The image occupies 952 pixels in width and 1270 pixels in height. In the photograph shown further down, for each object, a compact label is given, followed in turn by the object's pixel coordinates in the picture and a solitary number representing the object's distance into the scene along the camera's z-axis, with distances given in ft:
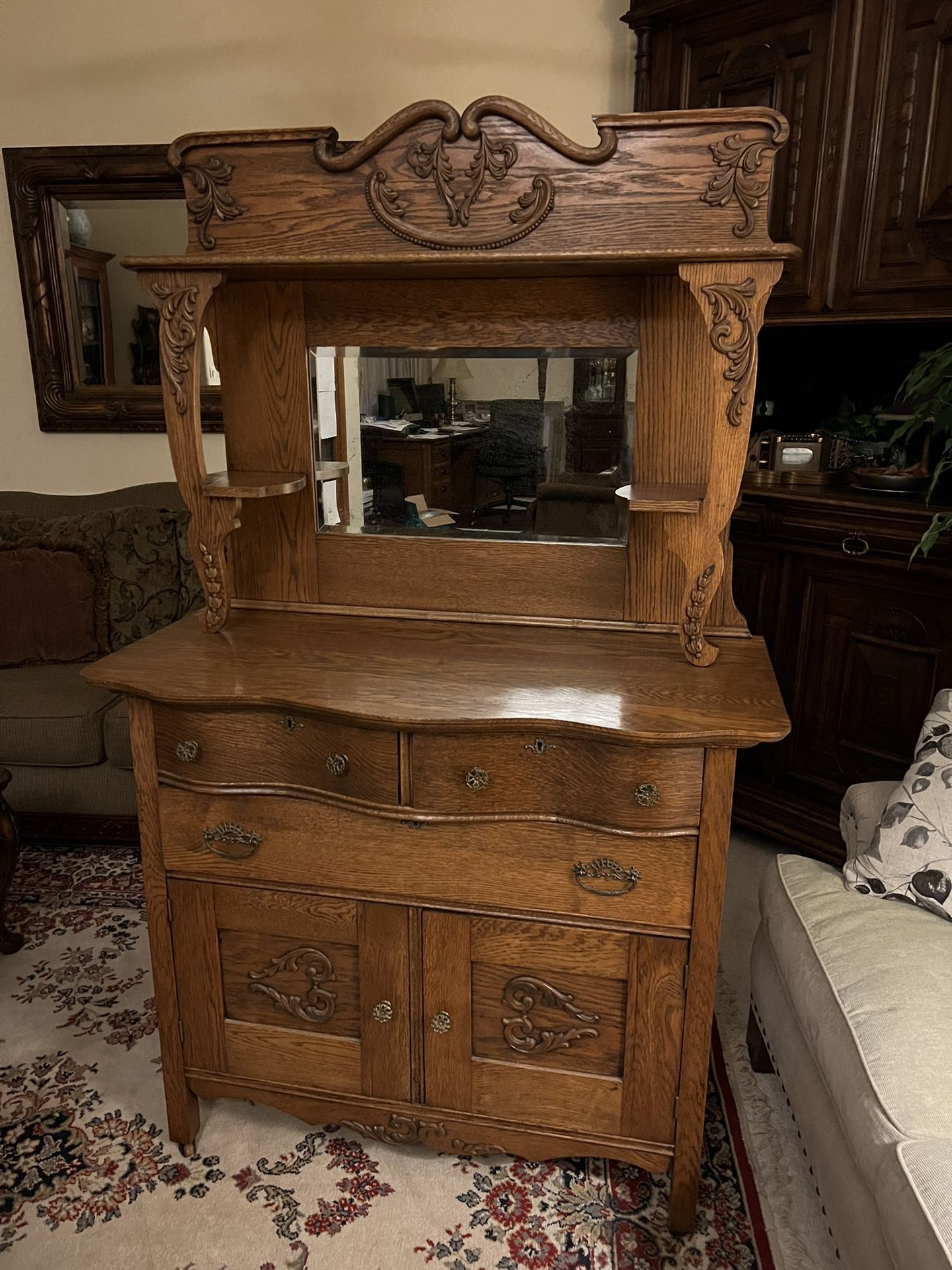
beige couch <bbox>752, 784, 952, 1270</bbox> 3.74
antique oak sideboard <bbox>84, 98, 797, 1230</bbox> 4.68
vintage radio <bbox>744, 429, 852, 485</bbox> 8.81
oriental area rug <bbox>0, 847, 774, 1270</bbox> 5.08
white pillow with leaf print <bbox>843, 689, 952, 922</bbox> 5.11
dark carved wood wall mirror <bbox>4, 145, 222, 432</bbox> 9.79
